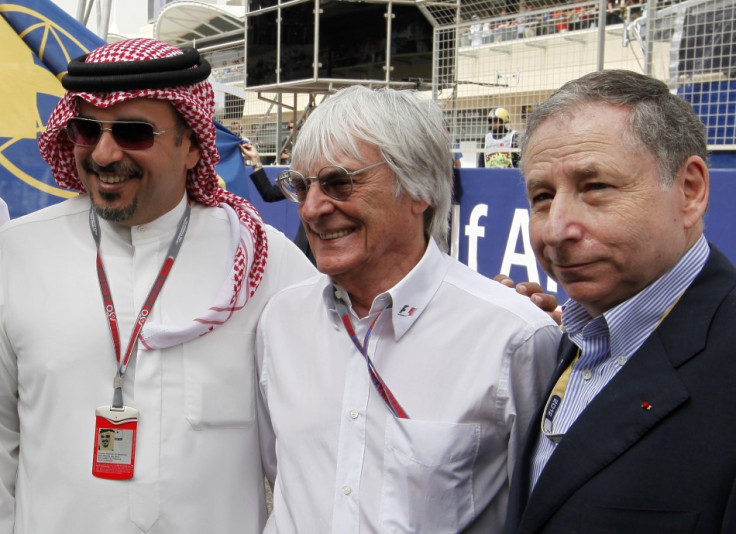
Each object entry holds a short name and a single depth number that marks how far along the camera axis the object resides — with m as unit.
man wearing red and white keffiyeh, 2.23
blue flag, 5.49
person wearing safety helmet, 8.66
